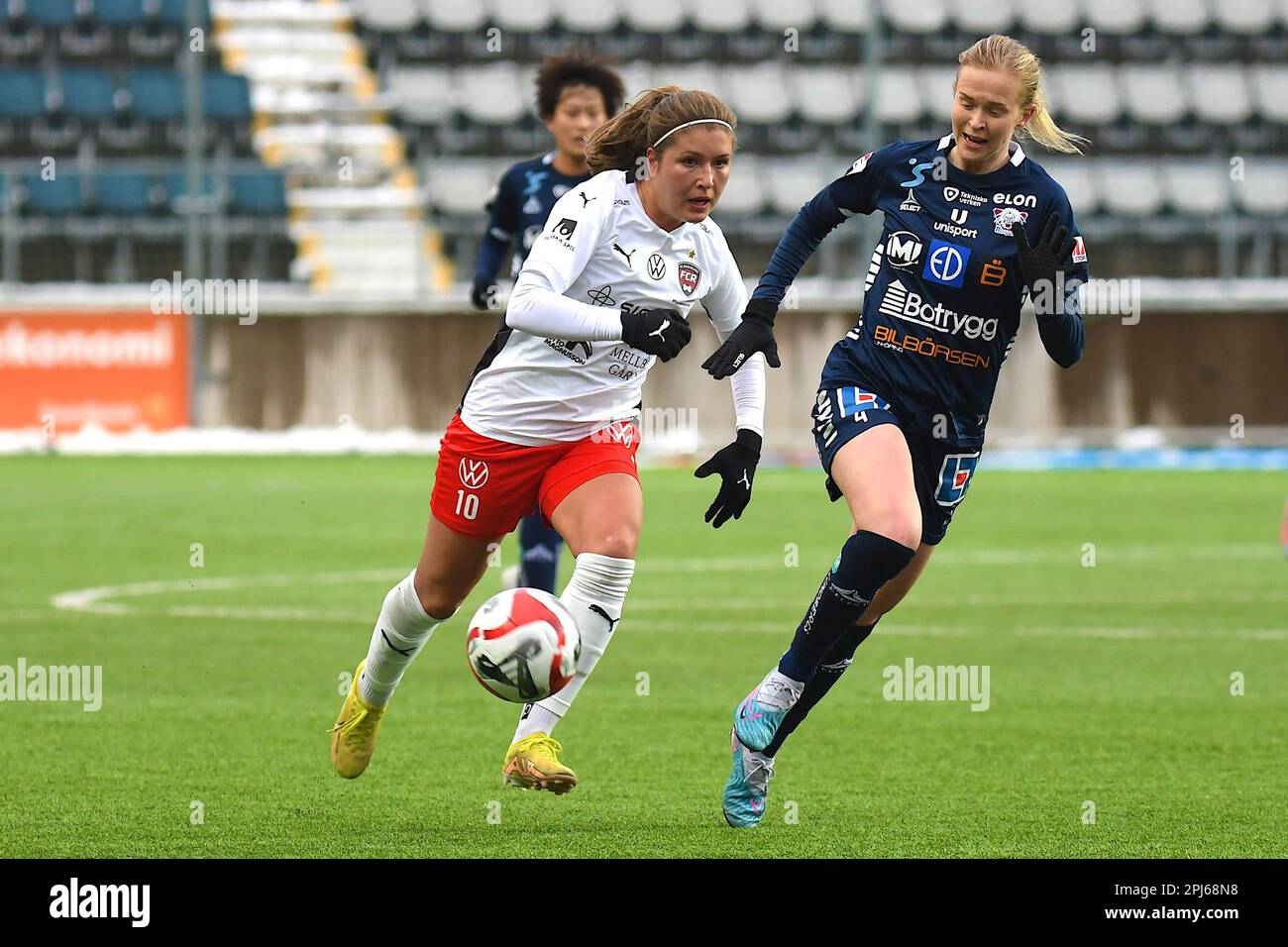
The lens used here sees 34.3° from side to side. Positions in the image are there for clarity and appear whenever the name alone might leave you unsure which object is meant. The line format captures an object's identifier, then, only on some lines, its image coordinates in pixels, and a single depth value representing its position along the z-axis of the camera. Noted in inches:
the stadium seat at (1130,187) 1077.8
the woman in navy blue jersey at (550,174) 340.8
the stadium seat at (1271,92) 1120.2
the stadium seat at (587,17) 1125.1
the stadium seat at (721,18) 1138.7
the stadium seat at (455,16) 1130.0
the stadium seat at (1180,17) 1152.2
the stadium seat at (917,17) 1133.7
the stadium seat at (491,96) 1093.8
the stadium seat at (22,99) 1087.0
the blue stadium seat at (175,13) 1120.2
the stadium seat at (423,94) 1096.2
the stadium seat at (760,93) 1111.6
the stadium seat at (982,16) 1139.3
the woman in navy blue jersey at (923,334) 237.9
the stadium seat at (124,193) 1035.9
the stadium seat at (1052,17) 1143.0
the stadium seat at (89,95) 1088.8
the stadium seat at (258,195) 1050.1
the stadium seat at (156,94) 1091.9
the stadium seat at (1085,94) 1116.5
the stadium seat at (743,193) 1052.5
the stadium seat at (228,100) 1102.4
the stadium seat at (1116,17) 1143.6
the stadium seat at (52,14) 1117.7
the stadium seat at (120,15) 1120.2
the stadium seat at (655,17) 1128.2
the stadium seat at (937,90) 1103.6
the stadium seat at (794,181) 1057.5
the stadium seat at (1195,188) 1071.0
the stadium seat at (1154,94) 1125.1
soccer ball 219.0
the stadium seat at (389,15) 1130.0
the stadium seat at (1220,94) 1122.0
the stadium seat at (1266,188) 1061.8
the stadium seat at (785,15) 1137.4
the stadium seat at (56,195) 1042.7
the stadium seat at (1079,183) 1066.1
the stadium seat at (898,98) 1103.0
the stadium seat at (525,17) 1131.3
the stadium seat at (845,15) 1140.5
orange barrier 960.9
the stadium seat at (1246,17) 1147.3
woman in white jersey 234.5
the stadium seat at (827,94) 1117.7
